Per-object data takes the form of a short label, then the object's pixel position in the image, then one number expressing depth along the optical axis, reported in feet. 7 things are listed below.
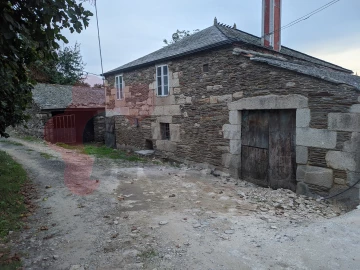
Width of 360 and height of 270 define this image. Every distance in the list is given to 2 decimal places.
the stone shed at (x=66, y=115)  49.42
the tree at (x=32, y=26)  8.69
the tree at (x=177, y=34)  89.04
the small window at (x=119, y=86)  39.75
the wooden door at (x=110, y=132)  42.83
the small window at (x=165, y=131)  33.14
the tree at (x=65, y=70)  78.86
